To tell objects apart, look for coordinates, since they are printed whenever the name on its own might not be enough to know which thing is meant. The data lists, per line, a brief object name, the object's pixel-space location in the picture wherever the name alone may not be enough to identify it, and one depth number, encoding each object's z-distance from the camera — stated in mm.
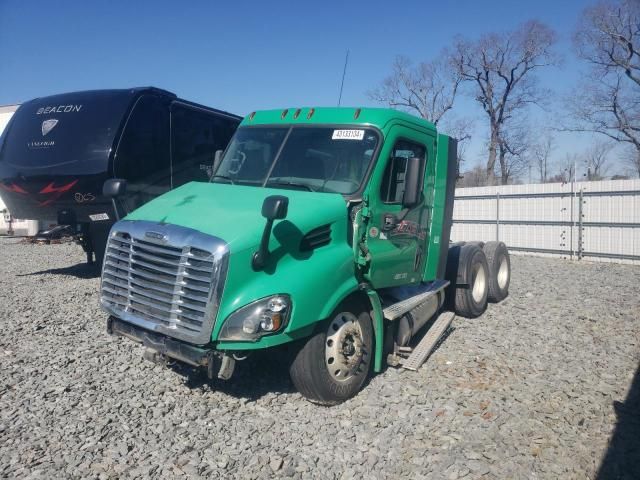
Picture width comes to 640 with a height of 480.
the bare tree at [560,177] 34750
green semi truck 3568
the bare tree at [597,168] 41375
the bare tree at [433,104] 33062
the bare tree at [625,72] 26453
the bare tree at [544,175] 41594
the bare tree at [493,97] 32344
